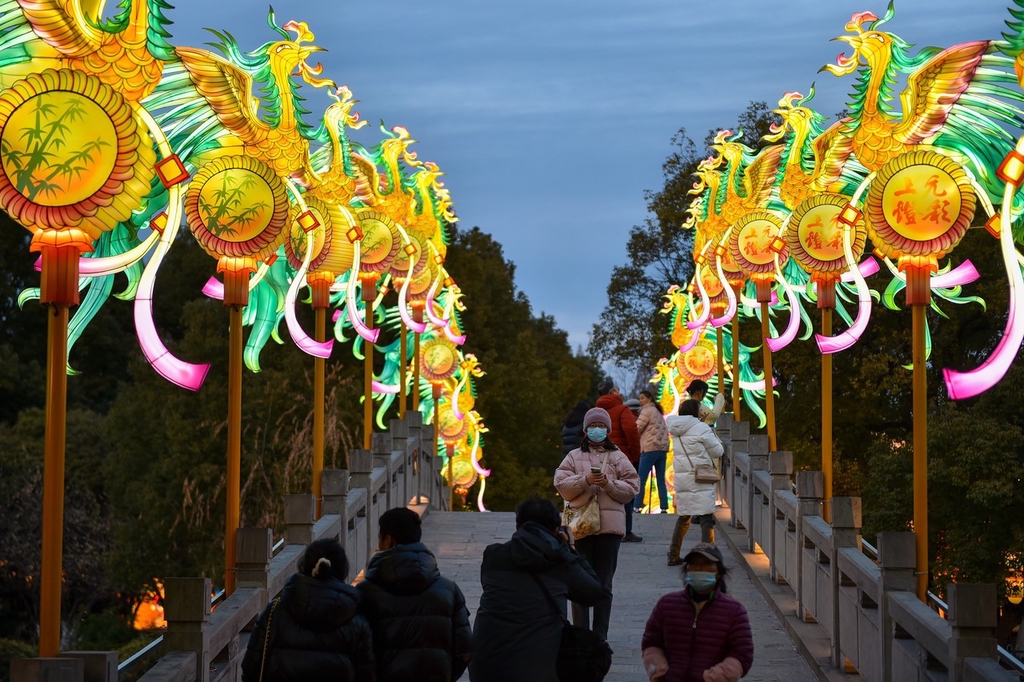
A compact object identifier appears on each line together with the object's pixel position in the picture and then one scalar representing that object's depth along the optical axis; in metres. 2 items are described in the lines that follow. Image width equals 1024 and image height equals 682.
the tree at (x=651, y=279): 38.19
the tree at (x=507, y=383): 43.38
